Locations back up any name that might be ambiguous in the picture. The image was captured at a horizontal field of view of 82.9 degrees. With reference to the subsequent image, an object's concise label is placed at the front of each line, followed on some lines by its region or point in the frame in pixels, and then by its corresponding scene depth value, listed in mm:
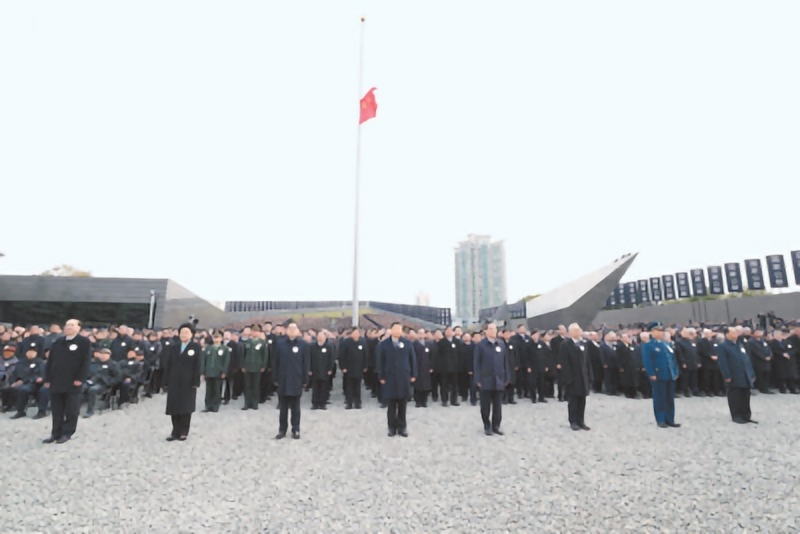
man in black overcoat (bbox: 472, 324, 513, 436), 8555
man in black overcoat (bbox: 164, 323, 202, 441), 8148
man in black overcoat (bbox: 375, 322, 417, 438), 8586
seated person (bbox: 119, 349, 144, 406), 11758
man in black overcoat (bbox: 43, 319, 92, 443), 8172
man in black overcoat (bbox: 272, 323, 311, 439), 8367
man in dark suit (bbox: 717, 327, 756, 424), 9211
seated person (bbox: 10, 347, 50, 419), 10328
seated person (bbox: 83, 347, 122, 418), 10805
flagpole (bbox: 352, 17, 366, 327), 20422
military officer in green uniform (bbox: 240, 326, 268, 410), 11844
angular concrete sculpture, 29906
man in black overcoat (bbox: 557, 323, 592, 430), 8961
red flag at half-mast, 21750
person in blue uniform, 9094
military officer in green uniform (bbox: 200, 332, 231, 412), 11539
